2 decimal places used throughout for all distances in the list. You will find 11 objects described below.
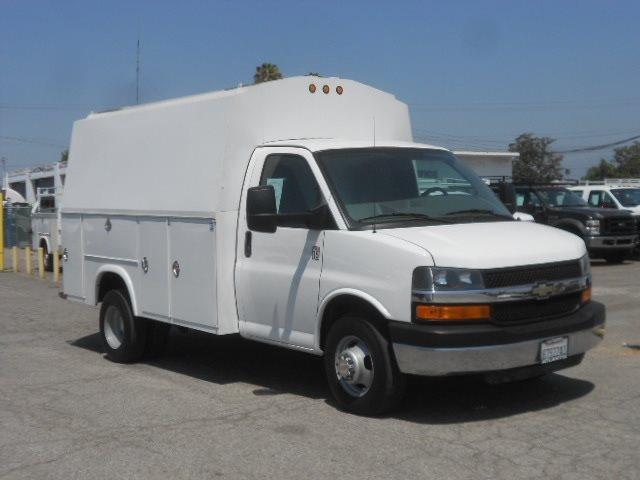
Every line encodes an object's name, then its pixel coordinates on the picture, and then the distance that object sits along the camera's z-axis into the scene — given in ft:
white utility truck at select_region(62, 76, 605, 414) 21.18
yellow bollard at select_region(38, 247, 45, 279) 69.31
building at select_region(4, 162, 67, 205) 96.48
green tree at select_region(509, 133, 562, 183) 214.90
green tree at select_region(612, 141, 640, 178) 254.27
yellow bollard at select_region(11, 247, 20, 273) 74.66
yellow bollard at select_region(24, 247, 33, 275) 74.24
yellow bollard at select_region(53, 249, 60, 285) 59.56
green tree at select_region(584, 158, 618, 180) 258.16
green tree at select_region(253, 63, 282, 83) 118.48
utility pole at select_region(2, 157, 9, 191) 137.17
